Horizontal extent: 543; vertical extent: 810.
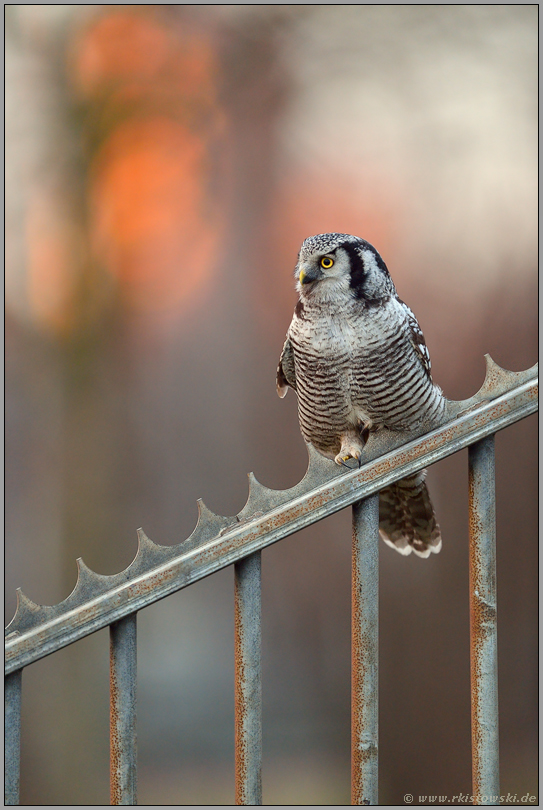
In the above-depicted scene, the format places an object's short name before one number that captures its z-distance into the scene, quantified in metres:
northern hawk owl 10.76
